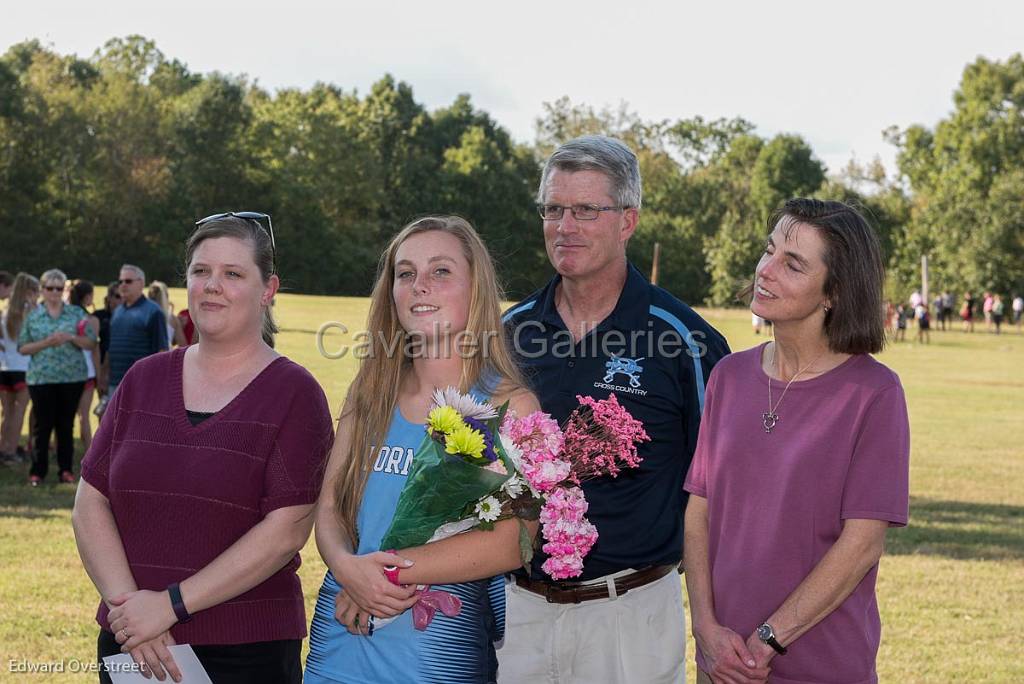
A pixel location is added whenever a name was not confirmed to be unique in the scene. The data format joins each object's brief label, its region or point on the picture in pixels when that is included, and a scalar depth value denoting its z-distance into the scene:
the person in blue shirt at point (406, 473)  2.93
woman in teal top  11.30
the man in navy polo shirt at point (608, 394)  3.76
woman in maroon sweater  3.18
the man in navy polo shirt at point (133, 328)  11.26
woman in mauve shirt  3.04
